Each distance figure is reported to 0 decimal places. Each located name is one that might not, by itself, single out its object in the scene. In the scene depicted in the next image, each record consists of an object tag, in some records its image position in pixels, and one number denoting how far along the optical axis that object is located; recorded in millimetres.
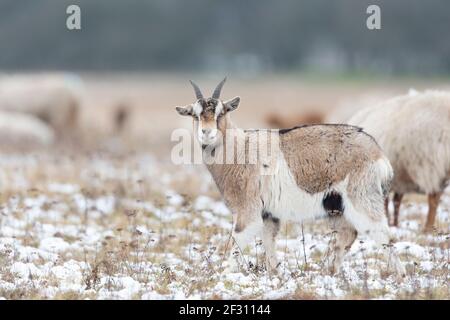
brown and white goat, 7699
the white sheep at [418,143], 10016
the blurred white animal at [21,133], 19188
